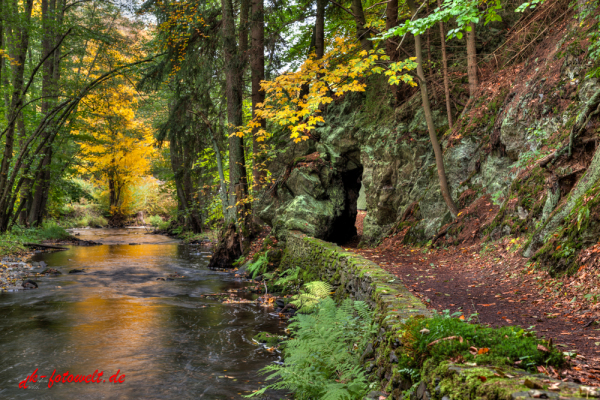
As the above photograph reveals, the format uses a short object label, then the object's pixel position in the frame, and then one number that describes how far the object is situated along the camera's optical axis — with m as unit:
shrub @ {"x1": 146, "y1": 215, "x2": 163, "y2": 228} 32.17
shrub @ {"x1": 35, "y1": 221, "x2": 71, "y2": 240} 18.59
